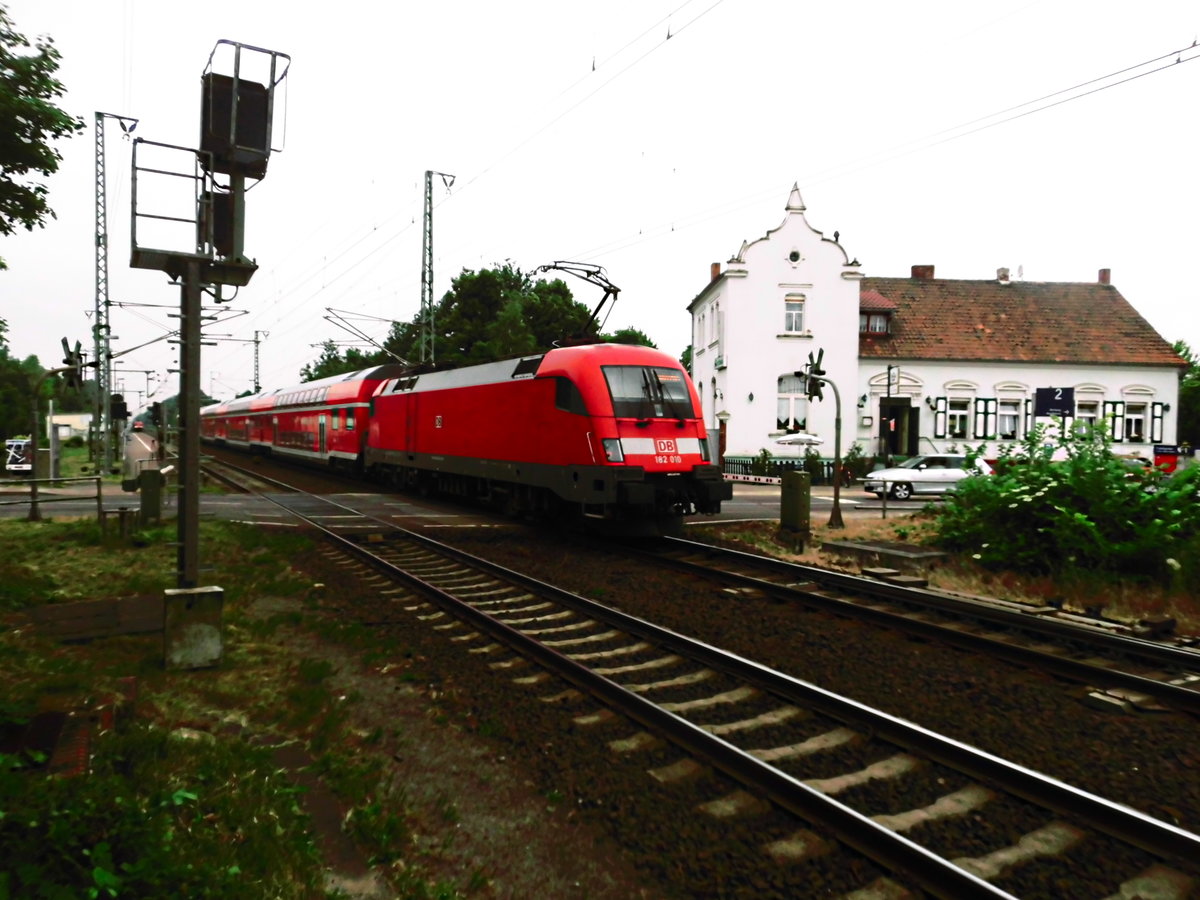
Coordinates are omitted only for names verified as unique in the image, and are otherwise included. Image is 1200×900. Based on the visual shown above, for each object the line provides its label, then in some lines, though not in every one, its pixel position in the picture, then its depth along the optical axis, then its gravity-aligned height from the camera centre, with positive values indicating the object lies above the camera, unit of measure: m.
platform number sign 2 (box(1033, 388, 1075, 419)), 19.23 +1.09
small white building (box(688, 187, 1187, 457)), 34.06 +3.36
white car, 26.69 -1.20
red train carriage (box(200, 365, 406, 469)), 25.20 +0.25
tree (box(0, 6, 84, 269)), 8.36 +3.11
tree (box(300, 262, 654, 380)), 50.88 +7.53
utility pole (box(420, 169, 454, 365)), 28.80 +6.51
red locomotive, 12.30 -0.09
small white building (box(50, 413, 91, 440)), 67.96 -0.59
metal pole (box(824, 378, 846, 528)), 15.75 -1.28
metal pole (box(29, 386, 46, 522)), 13.80 -0.95
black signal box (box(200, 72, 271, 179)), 6.38 +2.34
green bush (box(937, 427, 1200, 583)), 10.23 -0.94
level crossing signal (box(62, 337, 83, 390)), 22.41 +1.55
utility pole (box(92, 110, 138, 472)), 28.98 +3.41
